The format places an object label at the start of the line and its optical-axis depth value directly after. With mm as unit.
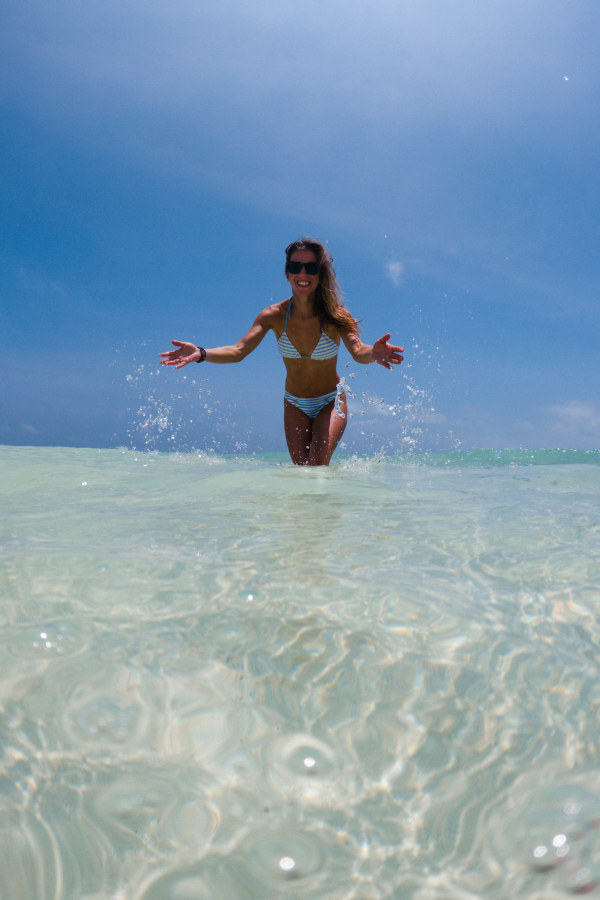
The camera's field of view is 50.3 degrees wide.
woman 2811
